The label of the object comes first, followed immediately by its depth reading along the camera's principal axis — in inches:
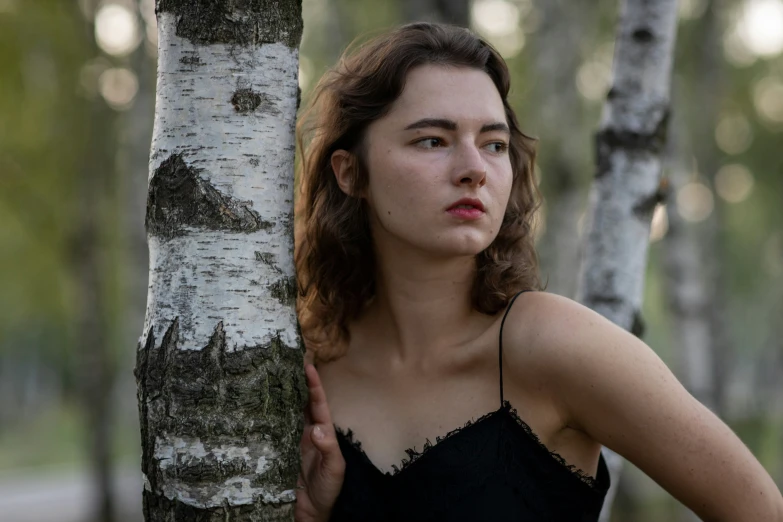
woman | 91.9
